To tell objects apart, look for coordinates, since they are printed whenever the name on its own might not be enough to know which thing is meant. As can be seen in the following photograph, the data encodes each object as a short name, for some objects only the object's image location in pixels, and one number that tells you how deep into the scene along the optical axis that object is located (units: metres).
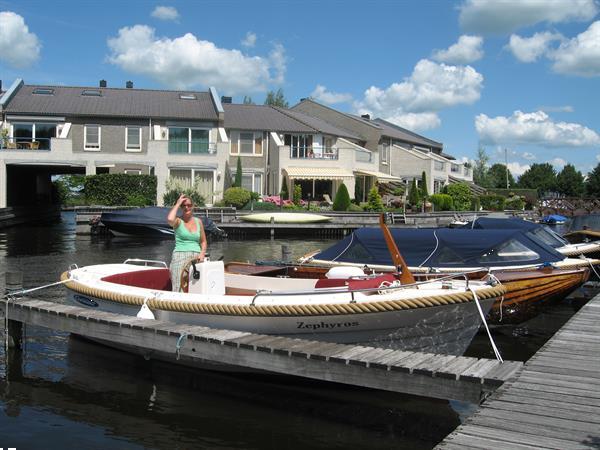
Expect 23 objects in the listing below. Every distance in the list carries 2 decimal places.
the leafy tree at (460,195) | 54.56
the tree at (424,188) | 50.53
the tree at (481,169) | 103.62
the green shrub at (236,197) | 42.09
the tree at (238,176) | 45.12
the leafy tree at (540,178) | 126.94
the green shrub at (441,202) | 51.16
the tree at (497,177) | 104.81
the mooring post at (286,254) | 18.19
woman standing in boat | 10.58
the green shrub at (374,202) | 45.16
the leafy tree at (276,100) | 93.87
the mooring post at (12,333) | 11.05
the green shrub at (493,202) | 57.45
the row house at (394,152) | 59.80
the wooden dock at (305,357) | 7.18
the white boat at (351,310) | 8.78
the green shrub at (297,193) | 46.37
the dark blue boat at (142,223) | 34.03
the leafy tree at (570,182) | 122.20
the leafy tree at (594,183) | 110.81
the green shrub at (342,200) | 43.31
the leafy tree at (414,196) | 48.75
